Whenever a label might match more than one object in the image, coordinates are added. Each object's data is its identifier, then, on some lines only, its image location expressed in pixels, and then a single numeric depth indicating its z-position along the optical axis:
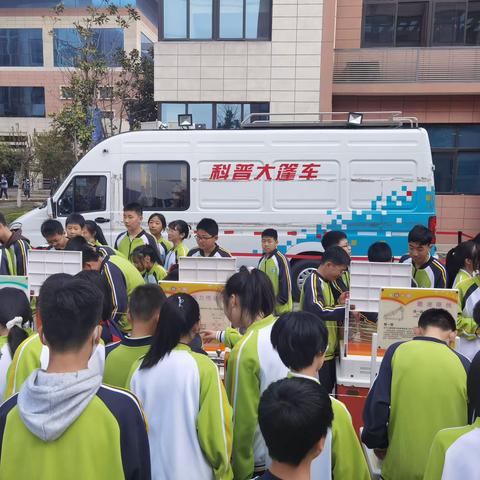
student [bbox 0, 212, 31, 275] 4.98
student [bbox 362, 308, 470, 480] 2.32
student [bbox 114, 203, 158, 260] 5.94
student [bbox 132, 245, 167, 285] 4.96
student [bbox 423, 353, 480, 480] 1.65
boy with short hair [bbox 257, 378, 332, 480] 1.46
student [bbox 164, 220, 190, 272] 6.11
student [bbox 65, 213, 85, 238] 5.54
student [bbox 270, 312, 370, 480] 1.99
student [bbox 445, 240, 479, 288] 4.00
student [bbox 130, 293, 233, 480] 2.13
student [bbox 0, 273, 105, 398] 2.38
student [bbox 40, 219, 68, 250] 5.23
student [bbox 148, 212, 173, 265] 6.65
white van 8.25
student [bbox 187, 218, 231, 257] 5.33
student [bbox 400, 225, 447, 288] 4.66
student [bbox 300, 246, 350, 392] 3.76
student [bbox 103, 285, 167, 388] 2.37
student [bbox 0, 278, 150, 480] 1.52
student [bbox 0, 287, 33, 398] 2.57
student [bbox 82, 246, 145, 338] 3.87
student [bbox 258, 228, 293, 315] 5.27
